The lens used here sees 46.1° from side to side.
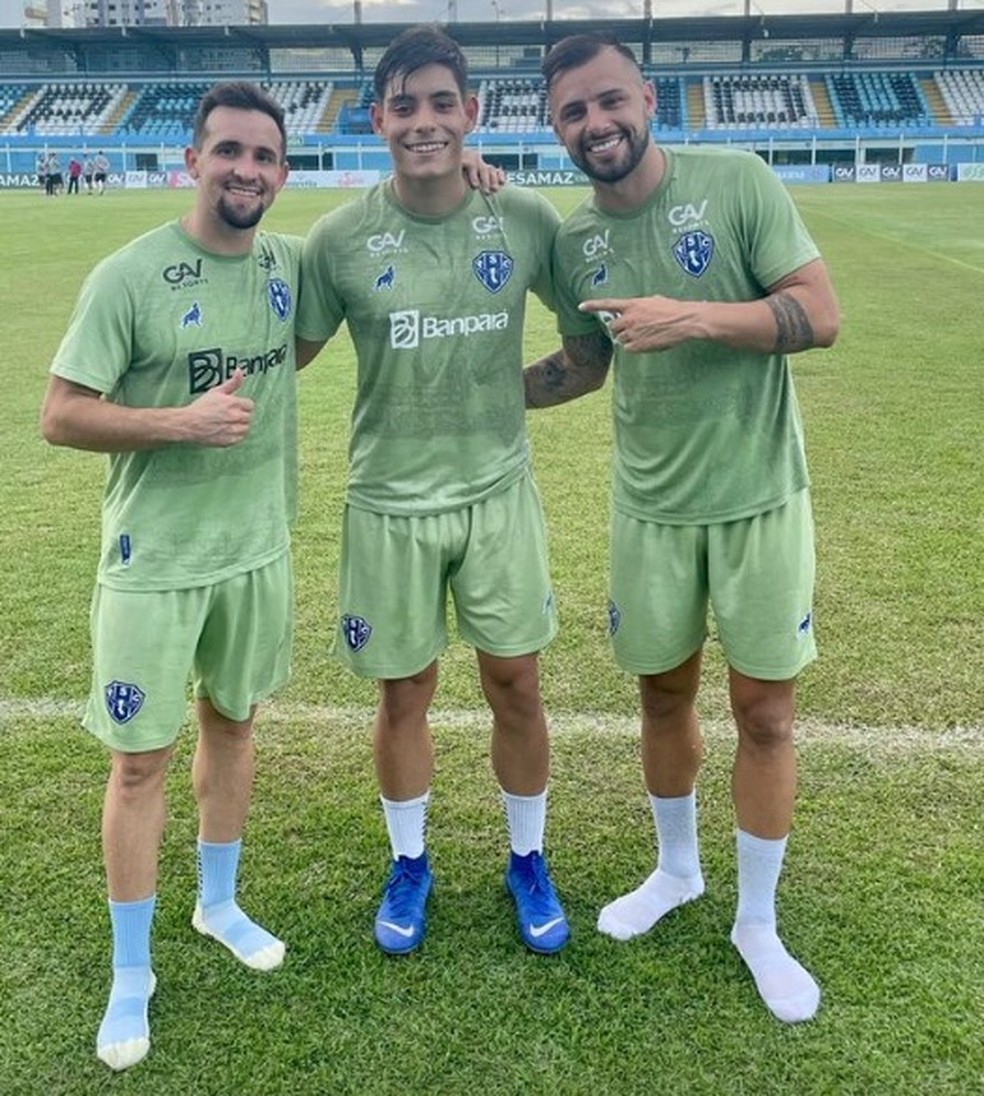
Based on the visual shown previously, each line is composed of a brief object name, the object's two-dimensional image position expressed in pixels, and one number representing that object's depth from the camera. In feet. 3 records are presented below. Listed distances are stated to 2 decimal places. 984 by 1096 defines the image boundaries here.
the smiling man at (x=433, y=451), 9.73
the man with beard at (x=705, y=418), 9.05
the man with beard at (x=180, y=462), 8.47
